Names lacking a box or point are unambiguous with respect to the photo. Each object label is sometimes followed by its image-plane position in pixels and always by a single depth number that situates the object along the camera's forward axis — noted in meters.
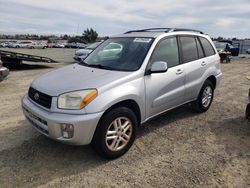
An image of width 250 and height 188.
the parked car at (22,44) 38.38
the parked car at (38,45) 38.24
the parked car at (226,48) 16.63
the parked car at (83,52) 10.48
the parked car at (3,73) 5.93
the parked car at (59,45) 43.50
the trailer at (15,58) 8.59
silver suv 2.36
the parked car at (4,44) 38.02
